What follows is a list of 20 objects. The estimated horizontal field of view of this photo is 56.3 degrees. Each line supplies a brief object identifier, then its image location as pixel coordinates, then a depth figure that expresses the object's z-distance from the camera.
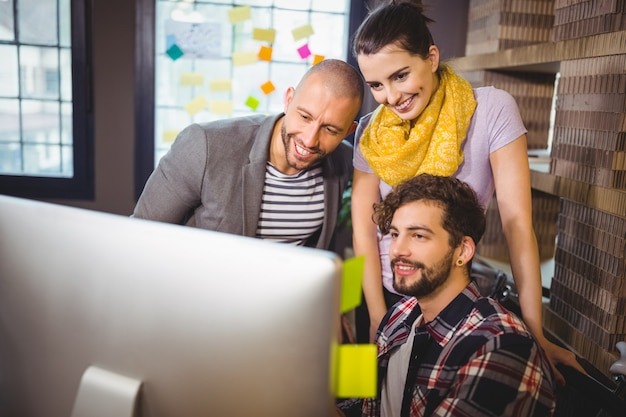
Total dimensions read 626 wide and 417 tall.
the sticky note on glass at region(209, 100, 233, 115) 3.59
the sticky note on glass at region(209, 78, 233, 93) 3.60
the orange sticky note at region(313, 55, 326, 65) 3.58
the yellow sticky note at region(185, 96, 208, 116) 3.61
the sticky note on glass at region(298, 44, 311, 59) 3.62
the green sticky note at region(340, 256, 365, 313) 0.69
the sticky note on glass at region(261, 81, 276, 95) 3.60
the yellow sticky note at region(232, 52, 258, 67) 3.56
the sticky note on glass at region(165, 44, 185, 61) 3.49
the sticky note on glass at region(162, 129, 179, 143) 3.64
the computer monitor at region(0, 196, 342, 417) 0.63
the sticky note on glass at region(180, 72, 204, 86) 3.57
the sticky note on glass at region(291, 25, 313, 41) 3.54
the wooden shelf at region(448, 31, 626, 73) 1.46
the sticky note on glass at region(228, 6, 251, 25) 3.48
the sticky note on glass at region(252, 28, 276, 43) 3.53
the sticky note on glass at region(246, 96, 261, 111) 3.61
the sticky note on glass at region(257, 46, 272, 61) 3.55
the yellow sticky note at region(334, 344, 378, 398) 0.69
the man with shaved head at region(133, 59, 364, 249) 1.41
